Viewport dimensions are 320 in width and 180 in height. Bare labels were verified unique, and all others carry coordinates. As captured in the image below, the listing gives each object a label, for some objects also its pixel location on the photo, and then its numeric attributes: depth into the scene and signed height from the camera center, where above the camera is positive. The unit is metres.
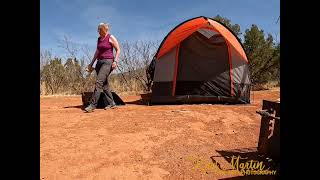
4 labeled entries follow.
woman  7.15 +0.60
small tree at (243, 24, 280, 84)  16.73 +1.59
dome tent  8.53 +0.55
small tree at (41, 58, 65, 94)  14.97 +0.47
